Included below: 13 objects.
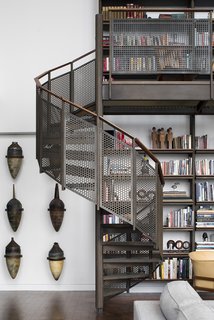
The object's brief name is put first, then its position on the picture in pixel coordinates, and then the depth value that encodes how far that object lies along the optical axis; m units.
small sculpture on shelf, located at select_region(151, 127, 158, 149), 8.00
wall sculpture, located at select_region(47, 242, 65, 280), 7.95
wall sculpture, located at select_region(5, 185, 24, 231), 8.05
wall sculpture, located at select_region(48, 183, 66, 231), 8.06
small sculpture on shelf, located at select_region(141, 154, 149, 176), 6.38
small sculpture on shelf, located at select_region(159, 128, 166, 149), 7.92
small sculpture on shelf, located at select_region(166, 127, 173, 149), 7.92
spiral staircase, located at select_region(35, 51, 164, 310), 6.27
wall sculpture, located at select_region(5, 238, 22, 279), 7.96
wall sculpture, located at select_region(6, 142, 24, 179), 8.12
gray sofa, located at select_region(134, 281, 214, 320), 2.89
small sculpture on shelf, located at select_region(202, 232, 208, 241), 7.95
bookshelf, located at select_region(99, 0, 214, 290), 6.64
